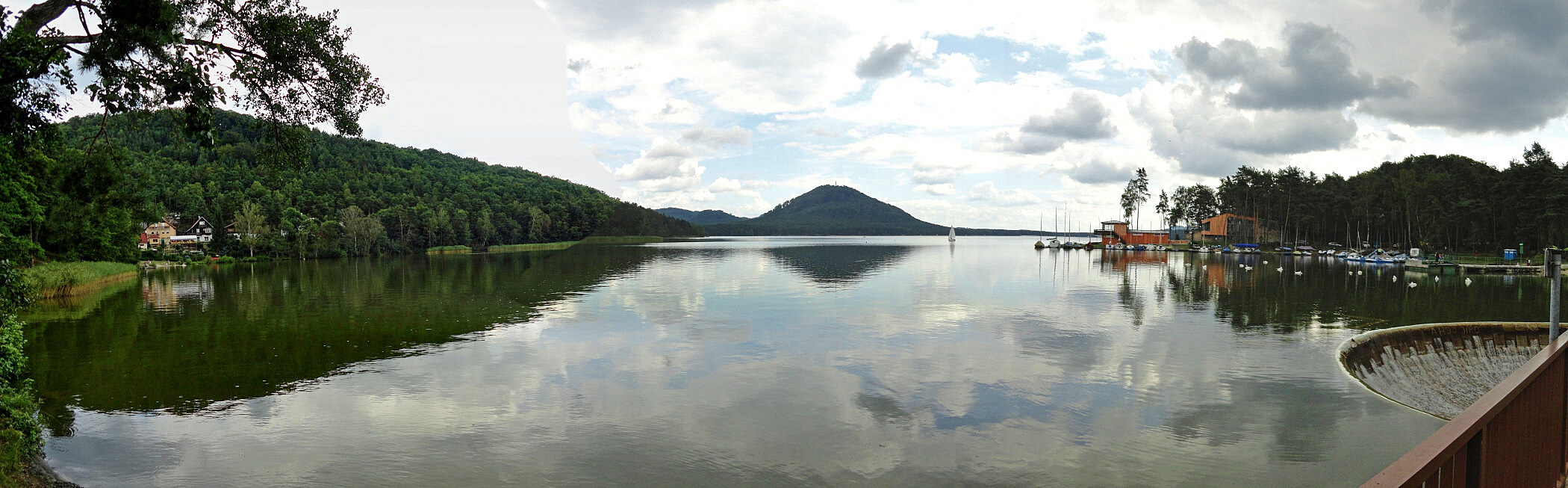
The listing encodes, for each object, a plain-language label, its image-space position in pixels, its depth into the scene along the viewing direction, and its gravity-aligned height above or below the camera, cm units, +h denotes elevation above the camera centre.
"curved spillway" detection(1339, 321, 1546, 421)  1712 -345
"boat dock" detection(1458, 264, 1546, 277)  5634 -228
